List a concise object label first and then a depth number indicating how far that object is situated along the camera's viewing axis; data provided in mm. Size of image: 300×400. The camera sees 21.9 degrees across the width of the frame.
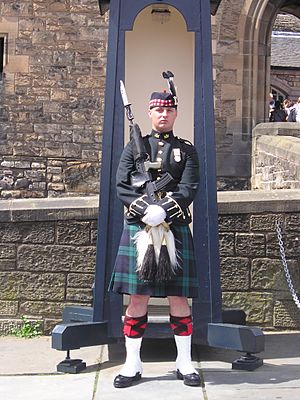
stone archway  12633
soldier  4398
